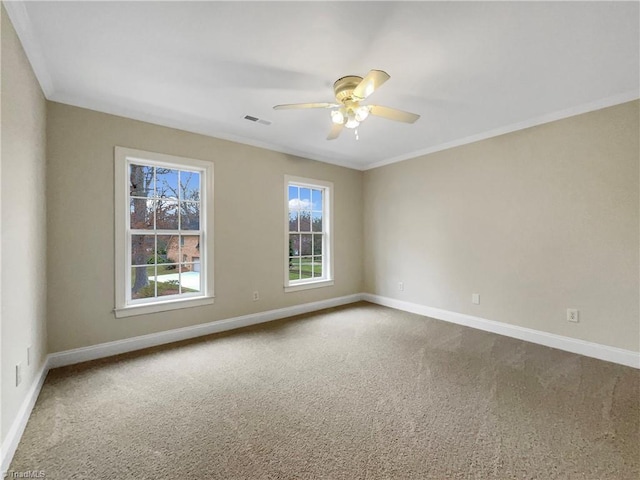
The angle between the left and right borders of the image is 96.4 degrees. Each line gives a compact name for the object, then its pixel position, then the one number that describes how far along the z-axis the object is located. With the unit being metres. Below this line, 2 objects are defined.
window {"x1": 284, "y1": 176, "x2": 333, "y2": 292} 4.45
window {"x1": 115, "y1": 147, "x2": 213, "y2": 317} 3.01
